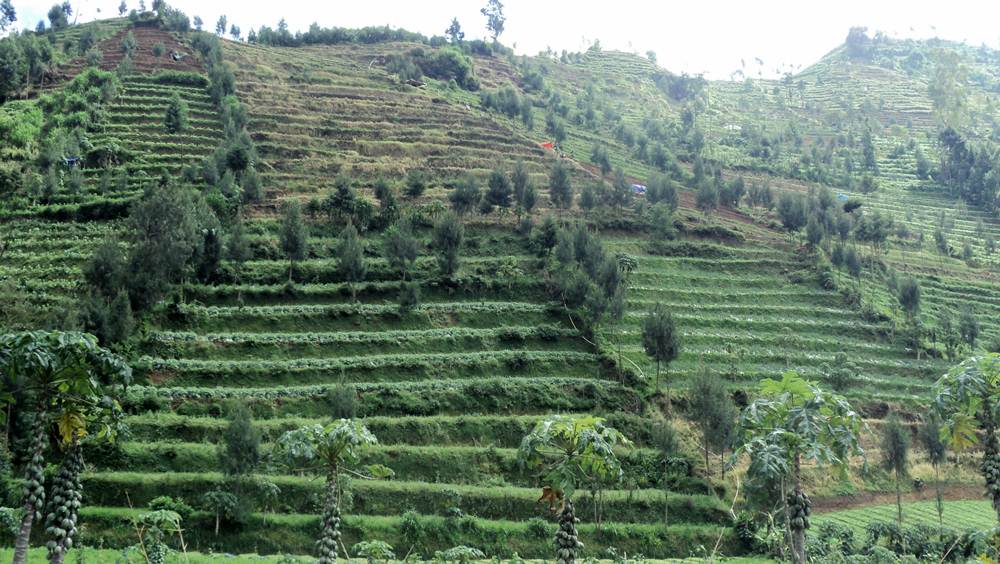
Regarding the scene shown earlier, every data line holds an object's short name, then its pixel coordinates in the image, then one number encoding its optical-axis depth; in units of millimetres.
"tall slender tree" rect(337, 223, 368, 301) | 56906
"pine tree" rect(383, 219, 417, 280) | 60062
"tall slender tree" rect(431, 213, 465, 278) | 62156
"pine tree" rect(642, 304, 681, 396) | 51562
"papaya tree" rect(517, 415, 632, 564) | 17828
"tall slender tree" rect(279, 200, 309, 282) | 57938
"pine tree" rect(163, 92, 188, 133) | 81000
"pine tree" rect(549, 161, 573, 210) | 79250
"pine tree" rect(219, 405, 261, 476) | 36844
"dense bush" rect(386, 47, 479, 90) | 129750
